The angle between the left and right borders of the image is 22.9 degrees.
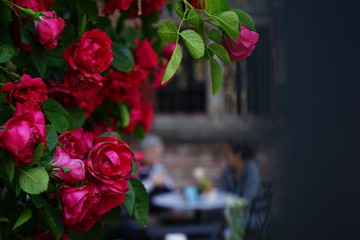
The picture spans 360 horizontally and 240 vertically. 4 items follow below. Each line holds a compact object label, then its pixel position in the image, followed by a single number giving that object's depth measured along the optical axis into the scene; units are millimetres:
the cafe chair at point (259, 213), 1813
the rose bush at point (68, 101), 1134
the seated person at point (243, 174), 2648
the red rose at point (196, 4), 1250
